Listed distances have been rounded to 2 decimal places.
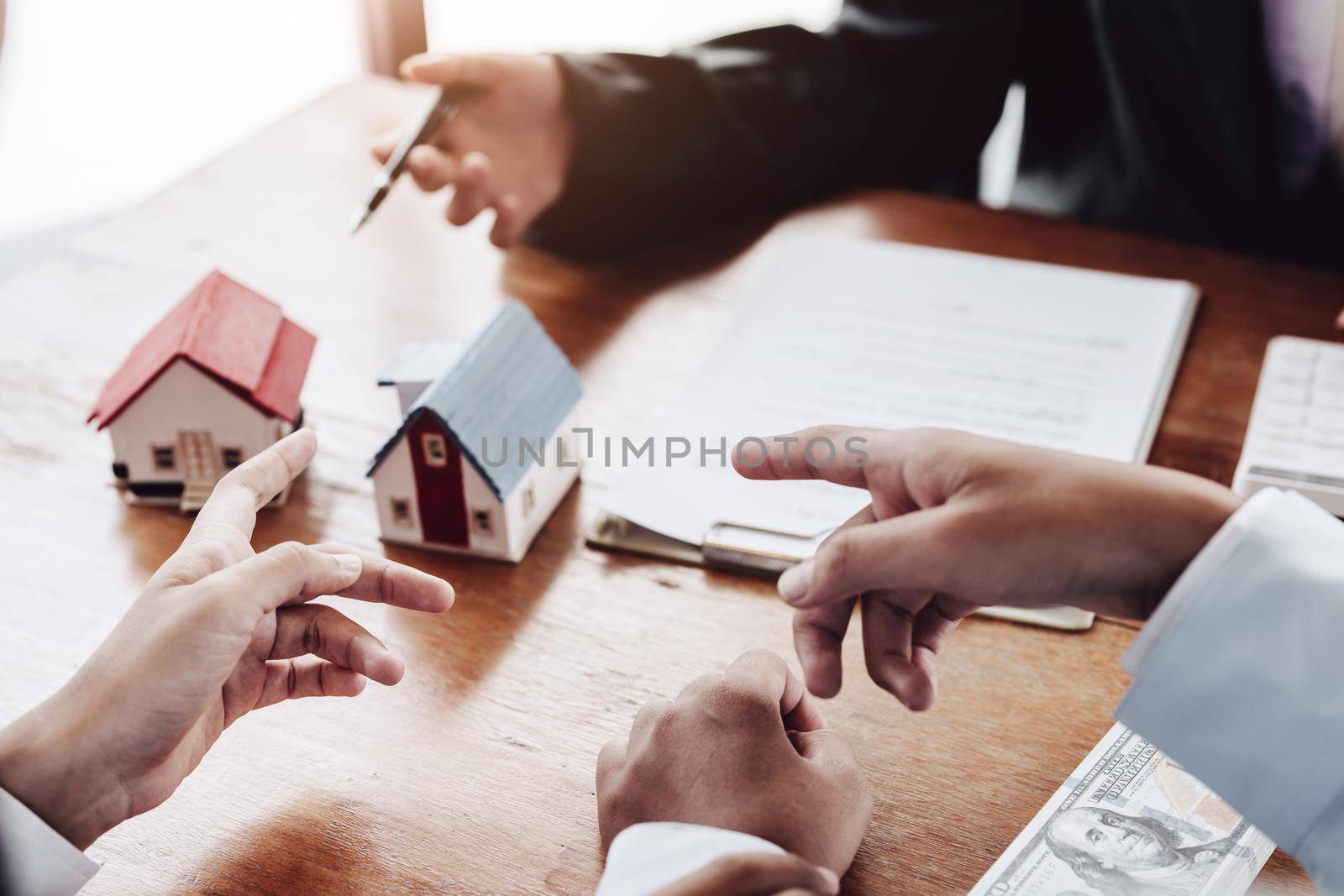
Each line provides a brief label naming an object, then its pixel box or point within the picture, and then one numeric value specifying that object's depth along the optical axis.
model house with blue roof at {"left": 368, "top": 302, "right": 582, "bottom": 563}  0.78
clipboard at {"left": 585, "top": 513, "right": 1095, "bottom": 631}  0.81
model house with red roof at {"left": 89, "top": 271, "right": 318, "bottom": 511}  0.84
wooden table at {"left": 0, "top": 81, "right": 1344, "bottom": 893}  0.62
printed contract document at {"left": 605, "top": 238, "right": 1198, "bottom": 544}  0.88
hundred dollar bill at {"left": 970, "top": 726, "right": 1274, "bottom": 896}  0.59
